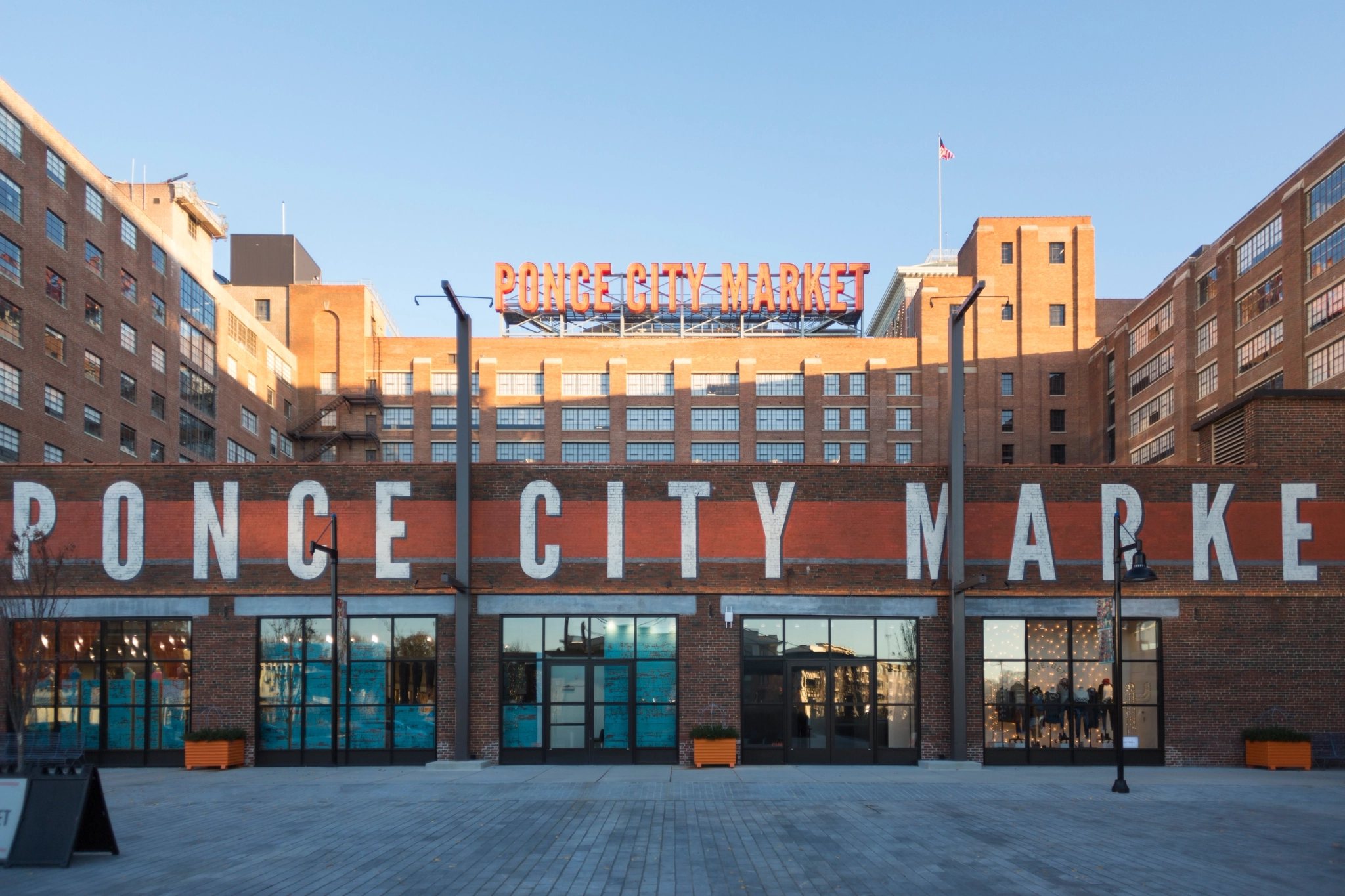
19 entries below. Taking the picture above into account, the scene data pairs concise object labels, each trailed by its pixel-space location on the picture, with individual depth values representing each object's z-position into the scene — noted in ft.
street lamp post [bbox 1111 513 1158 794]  70.64
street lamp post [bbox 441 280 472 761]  86.84
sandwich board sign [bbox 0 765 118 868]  47.60
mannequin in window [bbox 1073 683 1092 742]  88.43
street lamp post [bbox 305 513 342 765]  78.79
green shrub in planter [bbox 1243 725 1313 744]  84.43
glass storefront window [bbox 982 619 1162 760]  88.48
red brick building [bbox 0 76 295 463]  166.09
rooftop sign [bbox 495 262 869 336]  283.79
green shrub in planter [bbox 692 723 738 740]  87.04
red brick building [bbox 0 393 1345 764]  88.89
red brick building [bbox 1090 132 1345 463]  190.29
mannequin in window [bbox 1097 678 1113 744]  88.33
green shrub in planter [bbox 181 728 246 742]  86.63
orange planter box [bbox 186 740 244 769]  86.33
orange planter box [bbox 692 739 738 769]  87.04
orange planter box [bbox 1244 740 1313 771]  84.28
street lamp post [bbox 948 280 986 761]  86.58
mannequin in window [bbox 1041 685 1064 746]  88.63
